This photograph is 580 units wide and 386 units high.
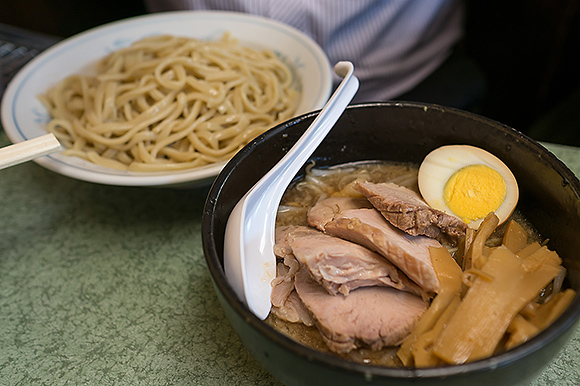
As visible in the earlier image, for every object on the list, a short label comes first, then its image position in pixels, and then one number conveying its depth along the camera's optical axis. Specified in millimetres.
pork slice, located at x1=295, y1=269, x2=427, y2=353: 240
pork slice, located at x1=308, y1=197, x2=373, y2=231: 294
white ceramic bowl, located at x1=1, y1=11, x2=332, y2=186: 330
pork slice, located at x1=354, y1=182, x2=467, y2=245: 269
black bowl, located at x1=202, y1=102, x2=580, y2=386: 202
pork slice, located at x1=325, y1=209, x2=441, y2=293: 244
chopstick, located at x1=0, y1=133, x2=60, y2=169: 290
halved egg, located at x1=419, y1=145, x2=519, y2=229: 298
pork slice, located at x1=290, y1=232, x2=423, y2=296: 250
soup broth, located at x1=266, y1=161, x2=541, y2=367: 302
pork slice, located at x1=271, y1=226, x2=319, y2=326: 258
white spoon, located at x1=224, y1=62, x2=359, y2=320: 255
